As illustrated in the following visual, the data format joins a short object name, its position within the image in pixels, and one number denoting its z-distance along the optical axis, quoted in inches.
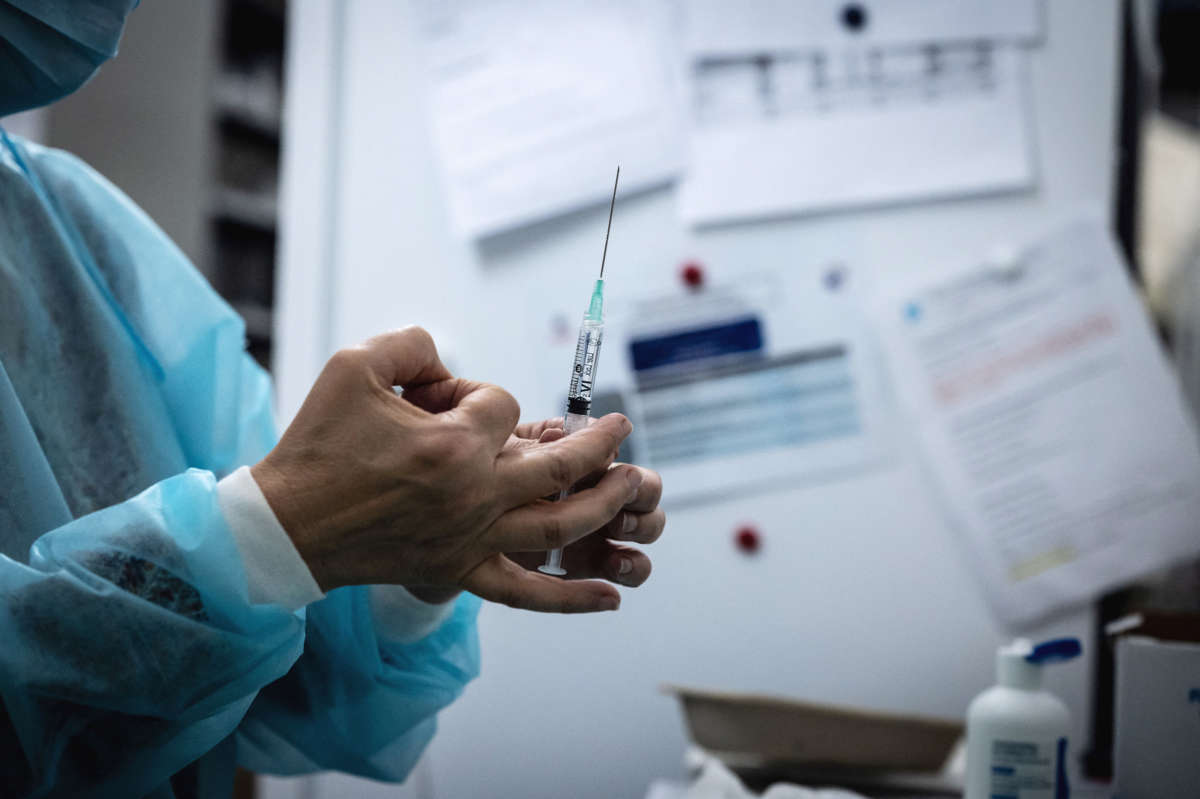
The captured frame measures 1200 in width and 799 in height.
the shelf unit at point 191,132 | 106.7
